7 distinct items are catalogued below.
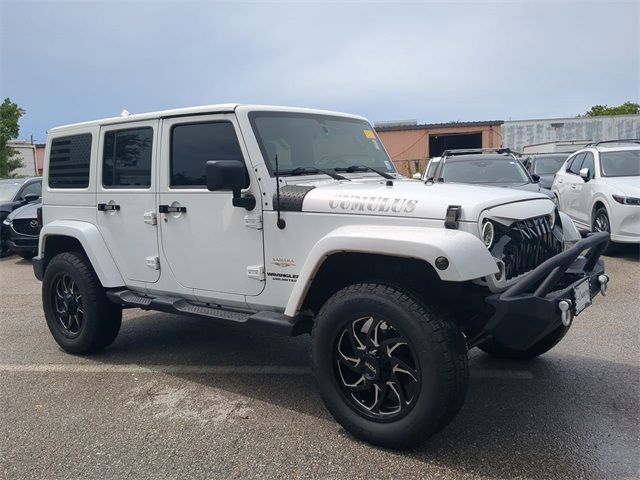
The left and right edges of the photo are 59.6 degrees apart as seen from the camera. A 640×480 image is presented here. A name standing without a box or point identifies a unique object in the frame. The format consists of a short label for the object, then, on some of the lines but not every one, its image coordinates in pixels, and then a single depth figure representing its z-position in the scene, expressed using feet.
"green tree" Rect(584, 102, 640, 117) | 157.57
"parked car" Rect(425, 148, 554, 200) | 29.01
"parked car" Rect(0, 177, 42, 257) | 39.55
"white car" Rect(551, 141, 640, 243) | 26.84
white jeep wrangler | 9.64
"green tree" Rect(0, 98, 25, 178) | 86.28
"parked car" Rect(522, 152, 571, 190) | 50.43
